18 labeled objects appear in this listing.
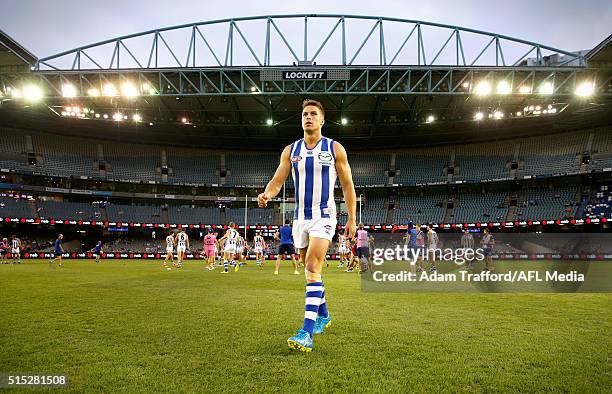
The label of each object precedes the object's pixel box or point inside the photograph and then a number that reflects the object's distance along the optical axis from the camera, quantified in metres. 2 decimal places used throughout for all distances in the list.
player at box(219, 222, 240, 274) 19.51
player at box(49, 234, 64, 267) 24.05
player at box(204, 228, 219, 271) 21.72
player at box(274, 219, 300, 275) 17.87
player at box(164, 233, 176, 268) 23.07
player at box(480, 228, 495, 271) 15.47
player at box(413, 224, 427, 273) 15.10
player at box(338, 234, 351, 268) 25.01
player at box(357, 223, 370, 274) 17.41
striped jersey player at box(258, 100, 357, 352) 4.57
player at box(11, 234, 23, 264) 27.12
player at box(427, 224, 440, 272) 16.36
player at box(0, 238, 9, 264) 32.67
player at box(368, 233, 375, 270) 19.20
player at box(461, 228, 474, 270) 16.95
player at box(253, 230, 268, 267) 27.09
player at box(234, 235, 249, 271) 22.14
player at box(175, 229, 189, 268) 22.27
